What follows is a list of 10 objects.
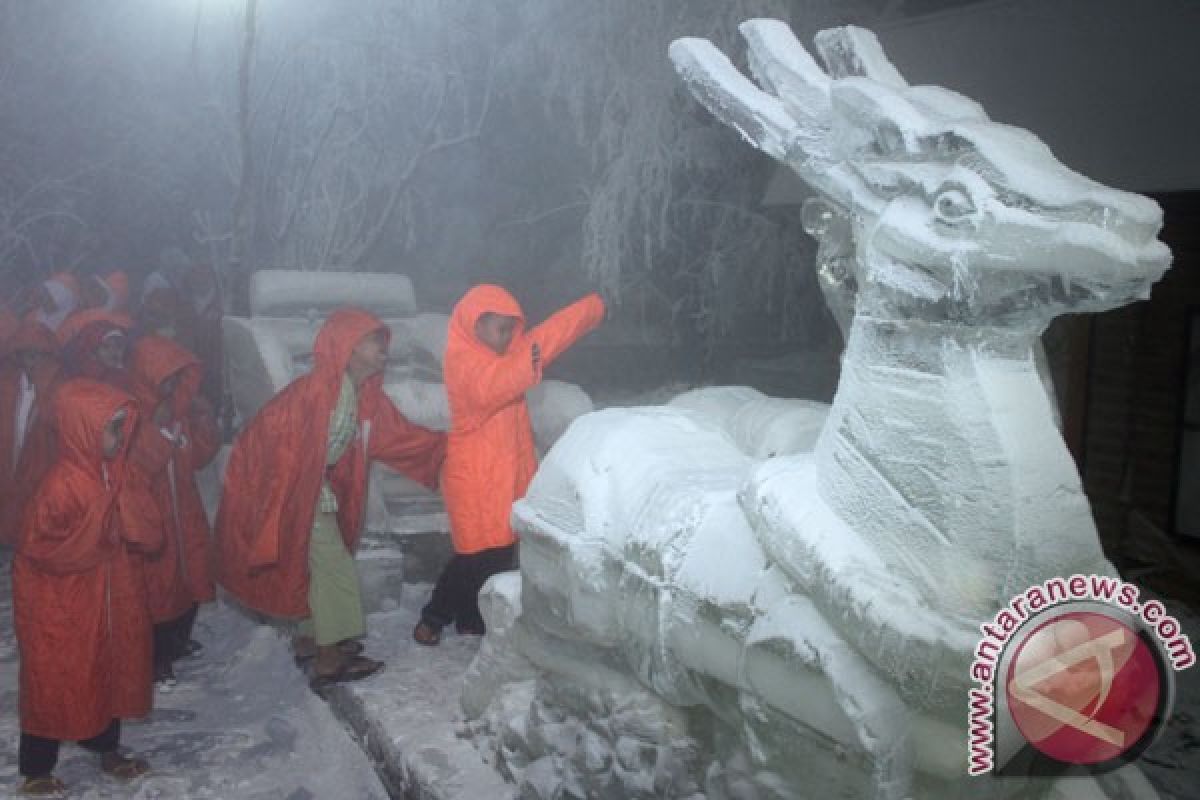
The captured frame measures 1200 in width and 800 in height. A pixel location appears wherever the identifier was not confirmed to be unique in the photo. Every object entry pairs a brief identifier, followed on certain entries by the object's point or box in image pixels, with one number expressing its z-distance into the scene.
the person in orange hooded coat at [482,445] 3.99
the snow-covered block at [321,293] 6.57
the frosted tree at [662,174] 8.59
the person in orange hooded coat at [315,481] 4.11
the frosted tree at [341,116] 11.30
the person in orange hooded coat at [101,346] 5.03
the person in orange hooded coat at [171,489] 4.34
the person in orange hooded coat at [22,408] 5.71
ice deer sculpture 1.77
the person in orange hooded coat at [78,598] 3.43
